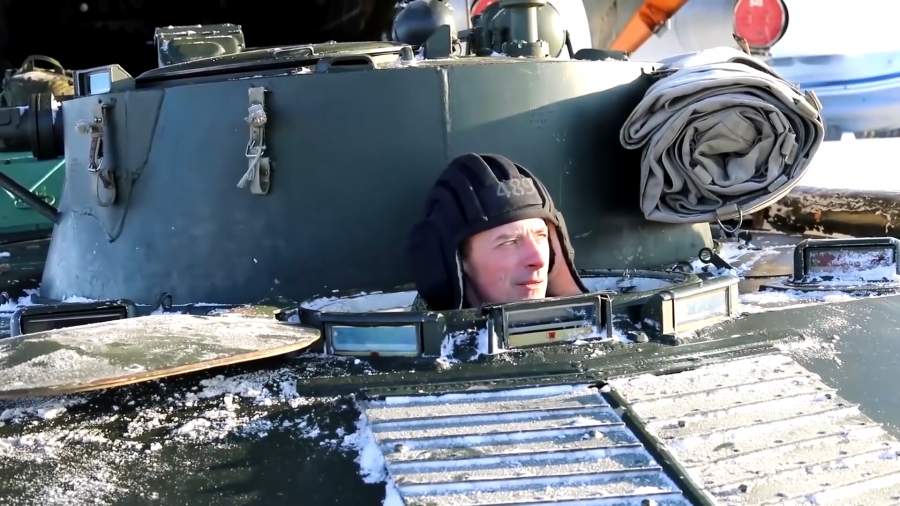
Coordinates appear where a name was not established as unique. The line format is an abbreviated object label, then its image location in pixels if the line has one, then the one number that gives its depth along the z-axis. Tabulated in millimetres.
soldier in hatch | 2527
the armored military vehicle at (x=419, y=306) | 1891
